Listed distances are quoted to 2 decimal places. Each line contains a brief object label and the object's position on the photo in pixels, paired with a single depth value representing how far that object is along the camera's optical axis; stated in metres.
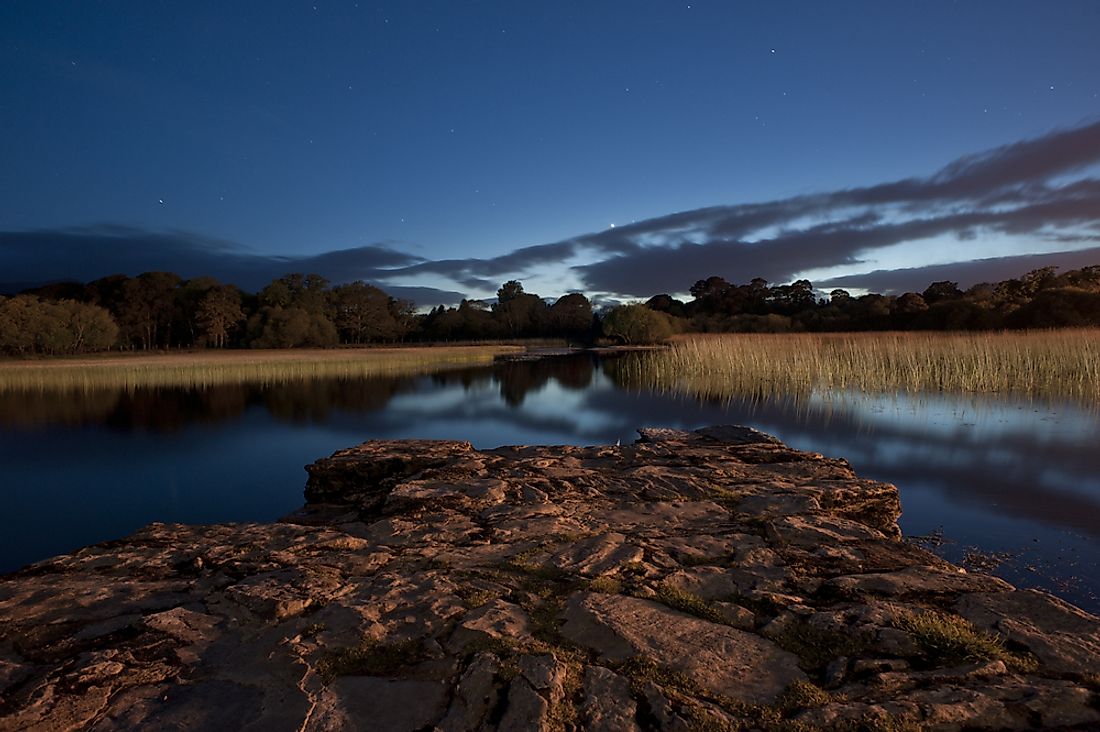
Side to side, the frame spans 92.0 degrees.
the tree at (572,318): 76.06
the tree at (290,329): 59.02
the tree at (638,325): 55.53
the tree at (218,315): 59.88
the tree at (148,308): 60.69
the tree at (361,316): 71.50
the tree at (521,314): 82.69
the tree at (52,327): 40.59
